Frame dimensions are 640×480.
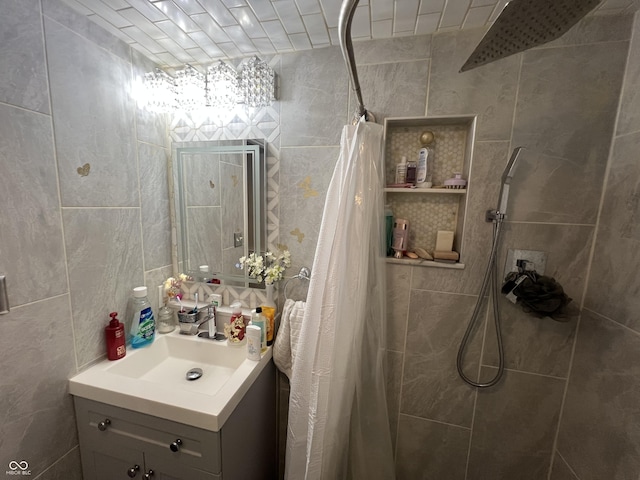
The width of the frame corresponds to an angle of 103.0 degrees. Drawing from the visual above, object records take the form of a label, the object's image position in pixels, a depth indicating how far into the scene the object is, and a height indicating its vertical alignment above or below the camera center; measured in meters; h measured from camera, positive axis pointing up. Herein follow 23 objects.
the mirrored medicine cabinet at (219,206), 1.21 -0.03
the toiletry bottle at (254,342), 1.09 -0.60
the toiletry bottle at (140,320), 1.14 -0.55
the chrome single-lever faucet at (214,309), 1.25 -0.54
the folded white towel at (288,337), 1.15 -0.61
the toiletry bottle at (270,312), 1.19 -0.51
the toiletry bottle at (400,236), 1.11 -0.13
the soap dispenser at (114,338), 1.05 -0.58
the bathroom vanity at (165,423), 0.84 -0.80
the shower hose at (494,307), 1.00 -0.41
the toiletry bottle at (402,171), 1.09 +0.15
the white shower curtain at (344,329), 0.90 -0.48
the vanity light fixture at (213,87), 1.12 +0.52
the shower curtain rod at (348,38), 0.49 +0.37
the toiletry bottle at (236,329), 1.18 -0.59
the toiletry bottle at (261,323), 1.15 -0.54
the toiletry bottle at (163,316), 1.29 -0.59
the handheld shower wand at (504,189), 0.95 +0.08
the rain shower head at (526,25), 0.44 +0.35
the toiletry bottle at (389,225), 1.12 -0.09
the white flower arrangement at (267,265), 1.22 -0.31
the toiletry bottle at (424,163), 1.05 +0.18
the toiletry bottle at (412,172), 1.08 +0.14
